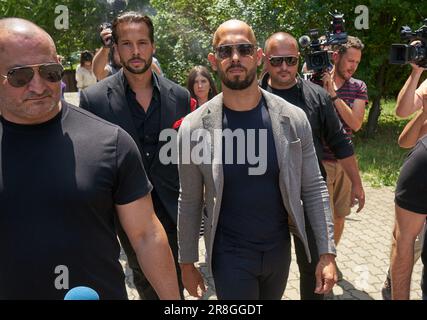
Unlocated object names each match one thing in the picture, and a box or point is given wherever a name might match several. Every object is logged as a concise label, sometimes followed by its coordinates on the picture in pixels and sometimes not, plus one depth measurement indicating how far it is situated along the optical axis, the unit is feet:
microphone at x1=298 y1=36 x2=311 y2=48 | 15.90
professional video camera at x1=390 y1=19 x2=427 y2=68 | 12.14
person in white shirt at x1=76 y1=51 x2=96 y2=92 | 36.86
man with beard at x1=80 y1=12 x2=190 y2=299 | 11.60
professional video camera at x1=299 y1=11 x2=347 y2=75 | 15.07
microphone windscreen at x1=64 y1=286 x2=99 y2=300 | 4.77
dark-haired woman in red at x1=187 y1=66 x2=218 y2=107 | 19.29
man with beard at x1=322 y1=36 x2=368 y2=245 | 15.01
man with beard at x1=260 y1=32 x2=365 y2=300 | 12.34
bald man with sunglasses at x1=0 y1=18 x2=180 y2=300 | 6.62
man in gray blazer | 9.31
